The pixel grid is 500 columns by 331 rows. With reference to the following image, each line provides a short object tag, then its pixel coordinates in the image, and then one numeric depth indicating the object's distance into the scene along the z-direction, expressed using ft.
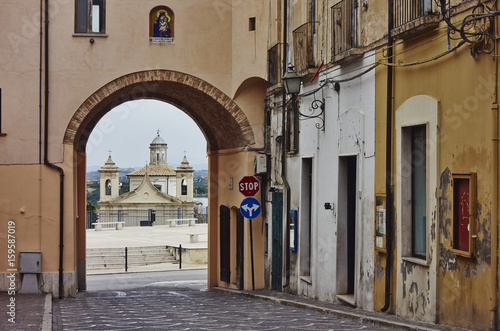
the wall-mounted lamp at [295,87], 48.24
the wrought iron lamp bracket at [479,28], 28.13
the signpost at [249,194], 55.98
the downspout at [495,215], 28.07
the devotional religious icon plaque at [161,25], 61.48
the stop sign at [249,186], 56.90
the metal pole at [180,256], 105.20
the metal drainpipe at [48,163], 58.08
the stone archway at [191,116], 60.85
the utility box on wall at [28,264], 56.90
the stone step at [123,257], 112.10
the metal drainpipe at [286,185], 55.47
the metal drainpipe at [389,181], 37.76
